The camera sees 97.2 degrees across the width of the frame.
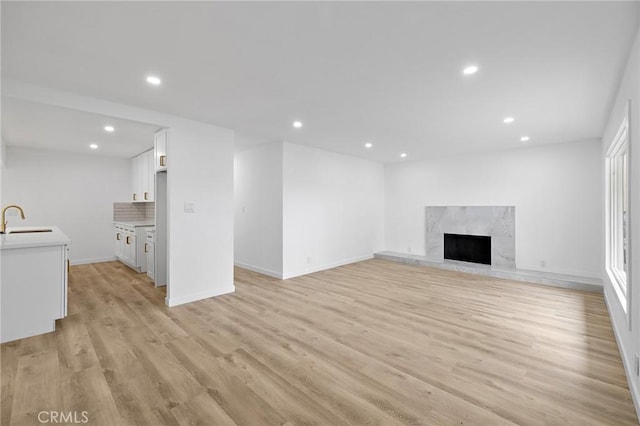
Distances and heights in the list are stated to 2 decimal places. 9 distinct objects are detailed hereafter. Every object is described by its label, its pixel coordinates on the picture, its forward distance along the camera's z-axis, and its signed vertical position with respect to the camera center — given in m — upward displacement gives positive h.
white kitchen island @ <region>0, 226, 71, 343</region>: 2.70 -0.72
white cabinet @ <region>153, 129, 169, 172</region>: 3.88 +0.91
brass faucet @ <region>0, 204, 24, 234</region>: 3.45 -0.16
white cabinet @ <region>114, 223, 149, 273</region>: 5.42 -0.65
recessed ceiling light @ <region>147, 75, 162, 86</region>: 2.63 +1.28
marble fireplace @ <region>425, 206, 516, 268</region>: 5.74 -0.29
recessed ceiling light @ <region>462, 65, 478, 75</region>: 2.42 +1.26
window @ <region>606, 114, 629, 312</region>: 3.04 +0.01
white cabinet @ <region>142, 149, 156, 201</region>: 5.63 +0.77
